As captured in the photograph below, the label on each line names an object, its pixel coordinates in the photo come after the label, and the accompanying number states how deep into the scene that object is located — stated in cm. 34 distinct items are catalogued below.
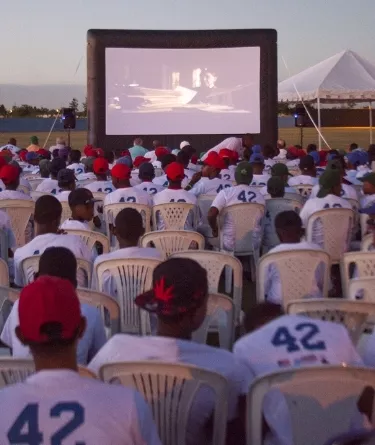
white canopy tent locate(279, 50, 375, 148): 2052
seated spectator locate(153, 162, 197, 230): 864
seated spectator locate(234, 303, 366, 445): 312
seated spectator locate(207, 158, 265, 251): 845
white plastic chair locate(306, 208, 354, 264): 762
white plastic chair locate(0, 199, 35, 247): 820
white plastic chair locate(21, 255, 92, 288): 544
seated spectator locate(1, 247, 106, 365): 392
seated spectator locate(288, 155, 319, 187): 1042
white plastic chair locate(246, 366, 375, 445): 285
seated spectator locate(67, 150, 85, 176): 1325
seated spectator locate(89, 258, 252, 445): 306
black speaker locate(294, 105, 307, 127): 2281
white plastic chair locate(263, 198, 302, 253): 867
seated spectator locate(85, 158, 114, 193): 984
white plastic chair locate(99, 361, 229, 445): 292
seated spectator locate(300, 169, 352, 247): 773
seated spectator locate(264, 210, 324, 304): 558
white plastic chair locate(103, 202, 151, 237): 845
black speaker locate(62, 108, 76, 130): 2323
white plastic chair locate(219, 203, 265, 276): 837
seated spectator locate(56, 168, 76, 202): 902
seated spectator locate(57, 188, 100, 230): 691
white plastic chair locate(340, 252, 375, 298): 554
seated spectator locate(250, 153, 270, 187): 1059
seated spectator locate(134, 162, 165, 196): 972
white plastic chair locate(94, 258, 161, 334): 525
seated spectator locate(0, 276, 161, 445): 232
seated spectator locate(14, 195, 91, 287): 565
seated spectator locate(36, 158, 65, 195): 982
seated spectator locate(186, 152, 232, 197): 1006
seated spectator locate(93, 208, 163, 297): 532
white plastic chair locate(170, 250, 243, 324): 550
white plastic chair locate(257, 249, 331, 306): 552
